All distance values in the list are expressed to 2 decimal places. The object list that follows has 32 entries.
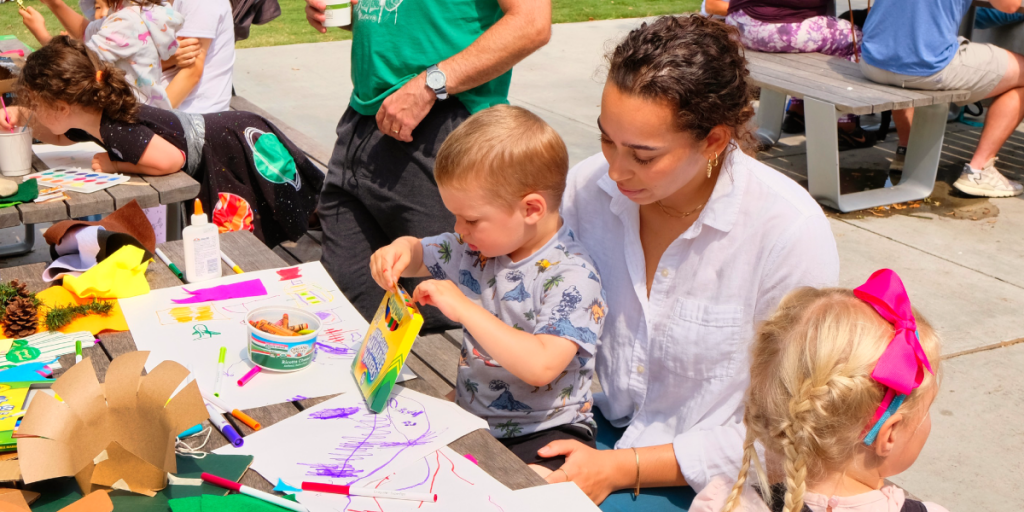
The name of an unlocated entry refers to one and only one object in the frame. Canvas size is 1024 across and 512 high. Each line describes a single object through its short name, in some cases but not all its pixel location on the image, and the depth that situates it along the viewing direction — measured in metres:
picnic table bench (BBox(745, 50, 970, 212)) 4.60
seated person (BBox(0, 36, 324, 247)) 3.14
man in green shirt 2.47
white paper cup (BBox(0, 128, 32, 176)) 2.91
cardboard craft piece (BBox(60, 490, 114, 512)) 1.26
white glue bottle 2.11
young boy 1.74
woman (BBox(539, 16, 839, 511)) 1.72
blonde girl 1.29
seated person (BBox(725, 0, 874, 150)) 5.32
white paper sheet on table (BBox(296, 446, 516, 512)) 1.35
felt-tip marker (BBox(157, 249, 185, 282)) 2.19
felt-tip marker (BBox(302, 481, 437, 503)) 1.37
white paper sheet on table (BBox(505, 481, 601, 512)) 1.38
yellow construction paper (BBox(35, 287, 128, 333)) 1.88
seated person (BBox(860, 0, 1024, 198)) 4.61
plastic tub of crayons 1.70
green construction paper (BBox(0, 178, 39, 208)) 2.73
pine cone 1.83
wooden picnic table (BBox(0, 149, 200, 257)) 2.71
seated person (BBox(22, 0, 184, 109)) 3.71
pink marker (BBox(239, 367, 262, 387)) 1.69
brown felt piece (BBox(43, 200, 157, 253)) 2.20
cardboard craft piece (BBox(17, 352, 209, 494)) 1.31
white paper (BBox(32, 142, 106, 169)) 3.22
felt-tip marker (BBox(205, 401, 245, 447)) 1.49
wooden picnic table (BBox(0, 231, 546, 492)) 1.46
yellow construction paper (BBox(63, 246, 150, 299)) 1.97
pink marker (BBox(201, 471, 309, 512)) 1.33
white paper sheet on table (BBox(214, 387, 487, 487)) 1.43
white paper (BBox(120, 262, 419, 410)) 1.68
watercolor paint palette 2.93
